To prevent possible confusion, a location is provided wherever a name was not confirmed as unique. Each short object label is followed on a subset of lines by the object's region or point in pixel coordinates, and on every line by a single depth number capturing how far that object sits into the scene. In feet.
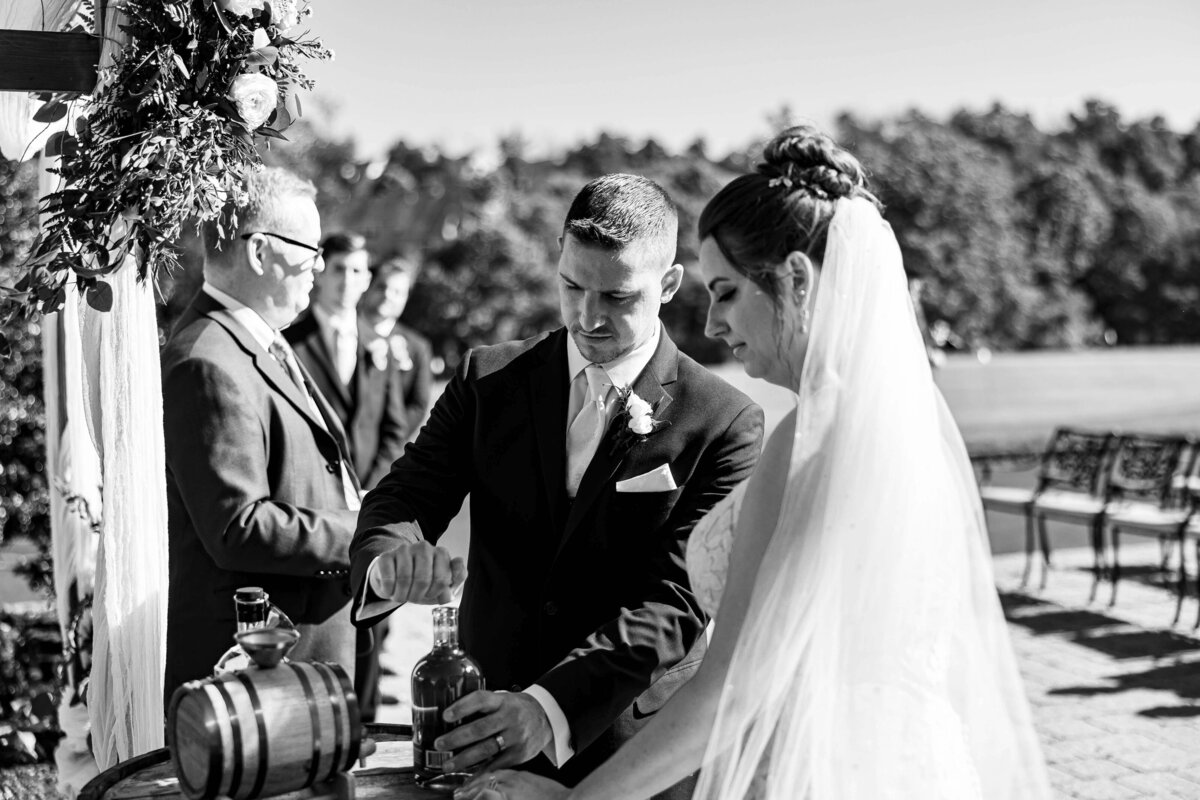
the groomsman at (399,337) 22.89
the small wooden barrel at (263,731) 6.26
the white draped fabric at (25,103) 10.77
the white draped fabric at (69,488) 12.98
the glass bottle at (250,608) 7.45
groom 8.54
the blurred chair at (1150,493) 28.71
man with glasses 10.34
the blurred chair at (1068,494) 31.53
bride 7.11
